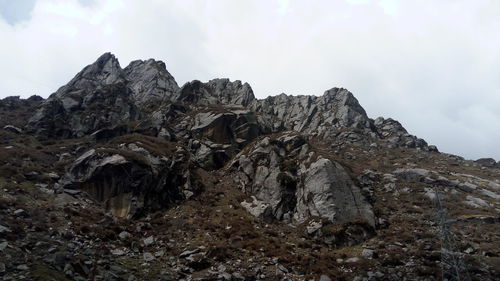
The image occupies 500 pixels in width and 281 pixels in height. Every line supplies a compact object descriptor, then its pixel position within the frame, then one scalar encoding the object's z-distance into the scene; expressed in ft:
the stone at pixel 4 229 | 82.74
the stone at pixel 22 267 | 70.49
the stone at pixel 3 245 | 74.95
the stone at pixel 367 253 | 102.04
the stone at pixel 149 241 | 104.39
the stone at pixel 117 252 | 93.50
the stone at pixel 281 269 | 92.17
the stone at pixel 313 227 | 118.01
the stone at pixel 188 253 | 98.69
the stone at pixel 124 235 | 104.21
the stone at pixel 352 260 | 99.04
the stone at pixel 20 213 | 96.43
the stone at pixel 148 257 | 94.48
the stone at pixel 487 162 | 257.50
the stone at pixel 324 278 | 89.45
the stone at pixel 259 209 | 131.09
